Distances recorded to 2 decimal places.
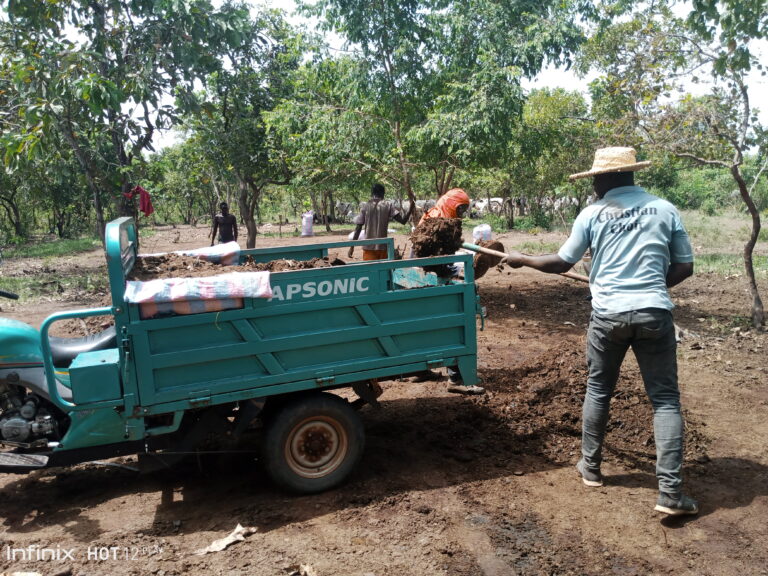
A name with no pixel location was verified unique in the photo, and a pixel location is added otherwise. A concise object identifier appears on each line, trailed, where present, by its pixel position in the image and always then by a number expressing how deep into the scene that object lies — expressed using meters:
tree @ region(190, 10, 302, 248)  13.16
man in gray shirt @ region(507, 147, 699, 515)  3.47
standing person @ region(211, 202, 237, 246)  12.56
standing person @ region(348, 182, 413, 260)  8.02
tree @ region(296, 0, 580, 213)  8.57
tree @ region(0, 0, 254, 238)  6.71
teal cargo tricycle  3.32
